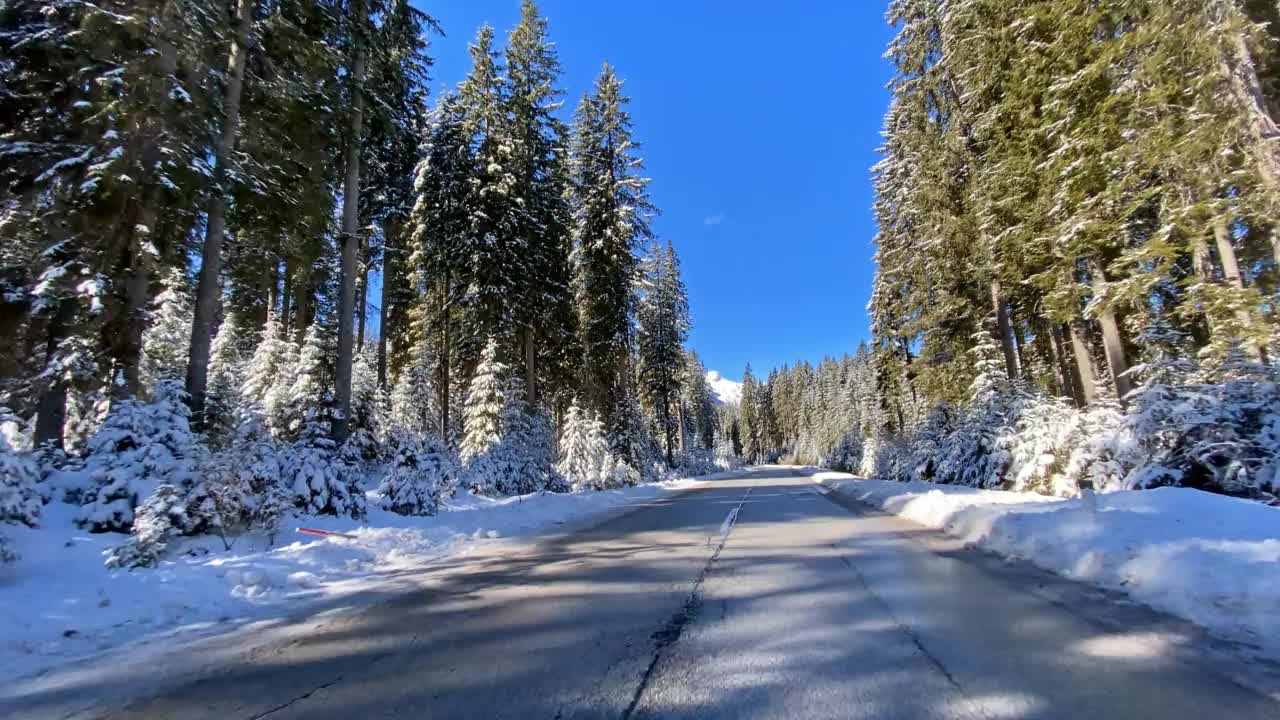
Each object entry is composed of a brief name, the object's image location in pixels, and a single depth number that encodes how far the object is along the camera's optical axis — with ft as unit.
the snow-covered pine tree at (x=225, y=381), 40.78
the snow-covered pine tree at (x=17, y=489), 19.46
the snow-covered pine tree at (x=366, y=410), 52.22
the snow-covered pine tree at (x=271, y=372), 64.29
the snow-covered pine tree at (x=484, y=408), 66.39
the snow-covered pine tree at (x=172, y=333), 46.97
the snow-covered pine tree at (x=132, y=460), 24.77
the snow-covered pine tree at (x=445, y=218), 76.84
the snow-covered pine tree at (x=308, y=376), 53.47
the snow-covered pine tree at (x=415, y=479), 40.91
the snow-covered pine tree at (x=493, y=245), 73.18
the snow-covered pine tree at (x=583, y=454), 77.97
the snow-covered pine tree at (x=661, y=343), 136.05
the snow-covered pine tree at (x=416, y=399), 81.41
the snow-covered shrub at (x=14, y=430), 23.08
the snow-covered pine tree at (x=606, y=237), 89.86
